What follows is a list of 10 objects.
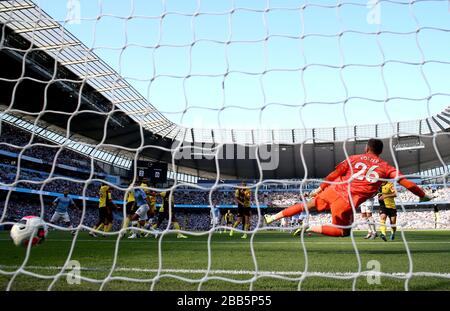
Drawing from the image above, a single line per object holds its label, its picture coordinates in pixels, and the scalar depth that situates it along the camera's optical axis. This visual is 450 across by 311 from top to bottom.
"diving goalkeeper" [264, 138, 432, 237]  4.04
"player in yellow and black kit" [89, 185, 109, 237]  9.10
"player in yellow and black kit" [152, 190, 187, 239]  9.67
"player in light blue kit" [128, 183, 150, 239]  8.47
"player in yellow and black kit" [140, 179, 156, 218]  9.65
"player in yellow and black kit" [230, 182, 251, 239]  9.67
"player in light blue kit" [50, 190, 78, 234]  10.06
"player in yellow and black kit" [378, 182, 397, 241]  7.78
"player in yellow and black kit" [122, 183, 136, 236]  8.41
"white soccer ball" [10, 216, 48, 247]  3.39
